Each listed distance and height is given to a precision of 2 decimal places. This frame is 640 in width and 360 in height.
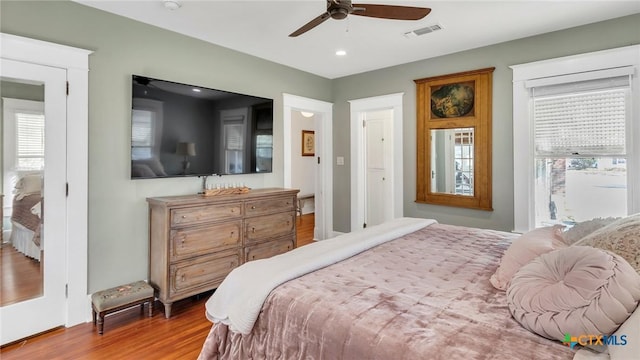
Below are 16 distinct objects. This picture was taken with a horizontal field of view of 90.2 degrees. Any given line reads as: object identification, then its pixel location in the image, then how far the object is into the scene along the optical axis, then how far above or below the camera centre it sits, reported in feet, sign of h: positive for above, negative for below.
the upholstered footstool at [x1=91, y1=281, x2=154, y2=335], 7.94 -3.03
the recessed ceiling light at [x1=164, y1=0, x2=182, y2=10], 8.46 +4.77
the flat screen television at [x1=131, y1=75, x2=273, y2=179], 9.55 +1.75
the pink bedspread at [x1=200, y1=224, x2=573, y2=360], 3.33 -1.64
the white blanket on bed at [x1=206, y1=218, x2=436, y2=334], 4.77 -1.54
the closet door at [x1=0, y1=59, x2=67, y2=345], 7.71 -0.56
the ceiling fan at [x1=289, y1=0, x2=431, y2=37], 6.52 +3.67
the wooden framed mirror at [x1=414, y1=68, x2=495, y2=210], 12.22 +1.70
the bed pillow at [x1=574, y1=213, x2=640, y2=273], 3.80 -0.78
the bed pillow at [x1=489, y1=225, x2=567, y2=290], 4.74 -1.12
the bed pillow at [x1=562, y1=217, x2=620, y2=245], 5.46 -0.85
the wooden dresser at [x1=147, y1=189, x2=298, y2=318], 8.87 -1.73
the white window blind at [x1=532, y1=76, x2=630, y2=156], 9.79 +2.06
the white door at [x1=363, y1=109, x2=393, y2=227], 17.58 +0.73
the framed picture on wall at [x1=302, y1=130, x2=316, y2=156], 24.34 +3.01
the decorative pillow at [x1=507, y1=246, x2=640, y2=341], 3.16 -1.22
